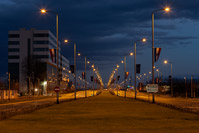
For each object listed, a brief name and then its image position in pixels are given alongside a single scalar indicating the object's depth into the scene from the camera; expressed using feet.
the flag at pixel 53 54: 154.47
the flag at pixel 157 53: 149.60
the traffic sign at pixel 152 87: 152.25
